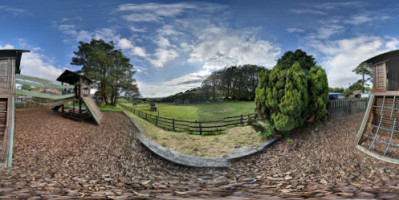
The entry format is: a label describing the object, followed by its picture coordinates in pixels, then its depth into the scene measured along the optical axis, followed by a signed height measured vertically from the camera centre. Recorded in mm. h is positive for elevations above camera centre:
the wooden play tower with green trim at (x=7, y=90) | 3848 +255
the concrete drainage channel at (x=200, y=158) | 4164 -1731
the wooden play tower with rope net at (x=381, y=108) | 3998 -183
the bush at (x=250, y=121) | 6309 -864
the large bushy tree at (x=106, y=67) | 13656 +3196
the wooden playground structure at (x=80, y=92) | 7802 +450
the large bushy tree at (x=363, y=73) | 11703 +2323
